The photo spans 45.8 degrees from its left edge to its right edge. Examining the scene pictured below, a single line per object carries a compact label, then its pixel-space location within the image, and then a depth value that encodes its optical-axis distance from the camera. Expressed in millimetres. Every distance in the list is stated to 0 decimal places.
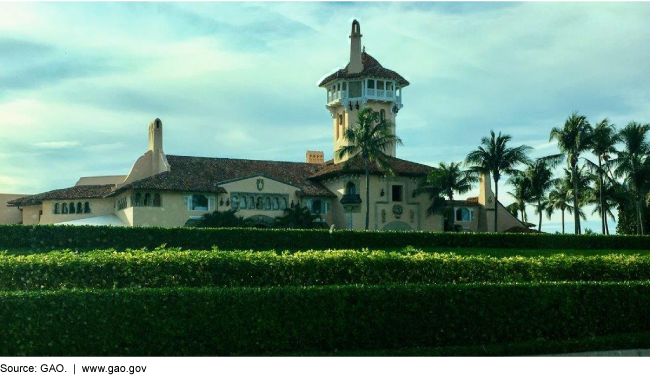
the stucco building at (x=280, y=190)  59188
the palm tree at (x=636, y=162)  63125
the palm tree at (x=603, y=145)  64500
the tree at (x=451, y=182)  64625
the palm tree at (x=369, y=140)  61375
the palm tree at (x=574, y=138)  64125
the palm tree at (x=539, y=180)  75125
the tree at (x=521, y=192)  76500
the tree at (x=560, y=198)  78438
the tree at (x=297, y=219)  59250
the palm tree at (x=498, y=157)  65438
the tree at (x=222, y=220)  56875
